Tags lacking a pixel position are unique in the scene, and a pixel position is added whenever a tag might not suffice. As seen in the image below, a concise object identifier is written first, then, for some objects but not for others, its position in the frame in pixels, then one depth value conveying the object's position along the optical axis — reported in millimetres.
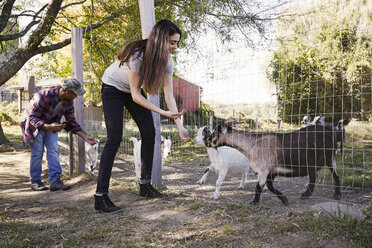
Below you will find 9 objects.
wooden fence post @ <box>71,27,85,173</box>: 5223
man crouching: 4270
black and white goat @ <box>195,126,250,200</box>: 4469
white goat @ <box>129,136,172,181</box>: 4977
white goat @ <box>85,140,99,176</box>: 5730
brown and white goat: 3459
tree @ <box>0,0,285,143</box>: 5042
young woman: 2756
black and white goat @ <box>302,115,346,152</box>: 3618
